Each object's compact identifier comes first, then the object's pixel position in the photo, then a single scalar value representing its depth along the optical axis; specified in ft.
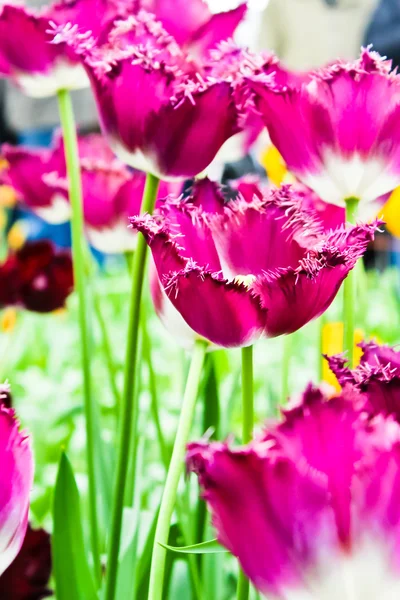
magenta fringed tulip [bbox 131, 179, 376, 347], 2.40
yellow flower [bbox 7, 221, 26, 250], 8.86
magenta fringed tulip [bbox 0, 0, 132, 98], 2.94
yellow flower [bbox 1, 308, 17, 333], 5.35
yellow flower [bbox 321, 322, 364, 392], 3.15
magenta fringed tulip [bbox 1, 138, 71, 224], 3.76
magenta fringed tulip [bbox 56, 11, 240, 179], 2.62
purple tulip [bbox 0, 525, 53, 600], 2.97
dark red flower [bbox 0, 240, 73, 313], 5.24
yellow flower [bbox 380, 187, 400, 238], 4.10
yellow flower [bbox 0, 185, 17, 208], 10.37
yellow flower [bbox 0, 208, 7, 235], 10.92
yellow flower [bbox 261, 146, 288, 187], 4.58
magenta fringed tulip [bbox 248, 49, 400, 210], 2.61
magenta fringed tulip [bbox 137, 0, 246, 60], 2.95
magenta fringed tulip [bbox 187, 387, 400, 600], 2.14
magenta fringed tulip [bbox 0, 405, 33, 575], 2.29
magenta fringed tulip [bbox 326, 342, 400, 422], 2.29
